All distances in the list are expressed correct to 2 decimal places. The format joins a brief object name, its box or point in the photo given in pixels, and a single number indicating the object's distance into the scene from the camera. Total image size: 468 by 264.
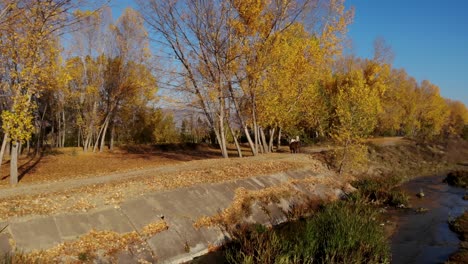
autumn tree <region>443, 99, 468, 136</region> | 79.79
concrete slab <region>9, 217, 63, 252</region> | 8.47
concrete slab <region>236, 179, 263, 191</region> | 15.23
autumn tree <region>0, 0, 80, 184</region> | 13.27
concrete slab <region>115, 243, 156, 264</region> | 9.20
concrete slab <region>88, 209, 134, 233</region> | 9.93
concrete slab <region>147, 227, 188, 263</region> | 9.91
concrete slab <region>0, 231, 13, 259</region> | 8.01
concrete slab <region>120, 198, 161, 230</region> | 10.61
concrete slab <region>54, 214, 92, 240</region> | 9.22
